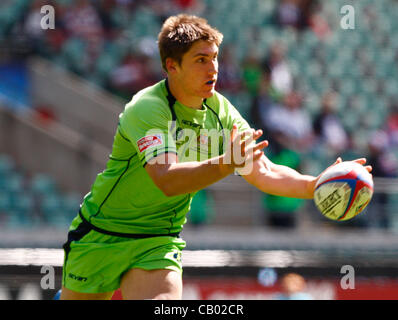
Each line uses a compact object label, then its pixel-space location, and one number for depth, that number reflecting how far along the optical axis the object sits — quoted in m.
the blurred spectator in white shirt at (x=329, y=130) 12.34
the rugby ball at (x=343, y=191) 4.52
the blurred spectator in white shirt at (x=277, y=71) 12.37
